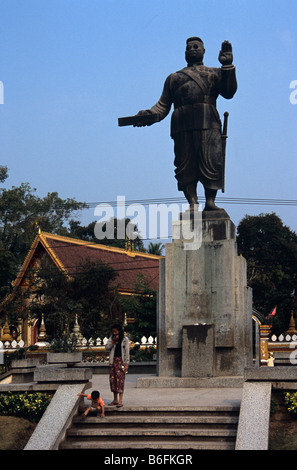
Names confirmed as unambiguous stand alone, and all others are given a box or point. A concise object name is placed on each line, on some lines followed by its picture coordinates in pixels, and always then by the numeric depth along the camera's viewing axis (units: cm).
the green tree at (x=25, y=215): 4216
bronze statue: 1447
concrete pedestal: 1331
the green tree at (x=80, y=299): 2989
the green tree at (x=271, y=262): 3622
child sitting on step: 1080
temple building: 3672
